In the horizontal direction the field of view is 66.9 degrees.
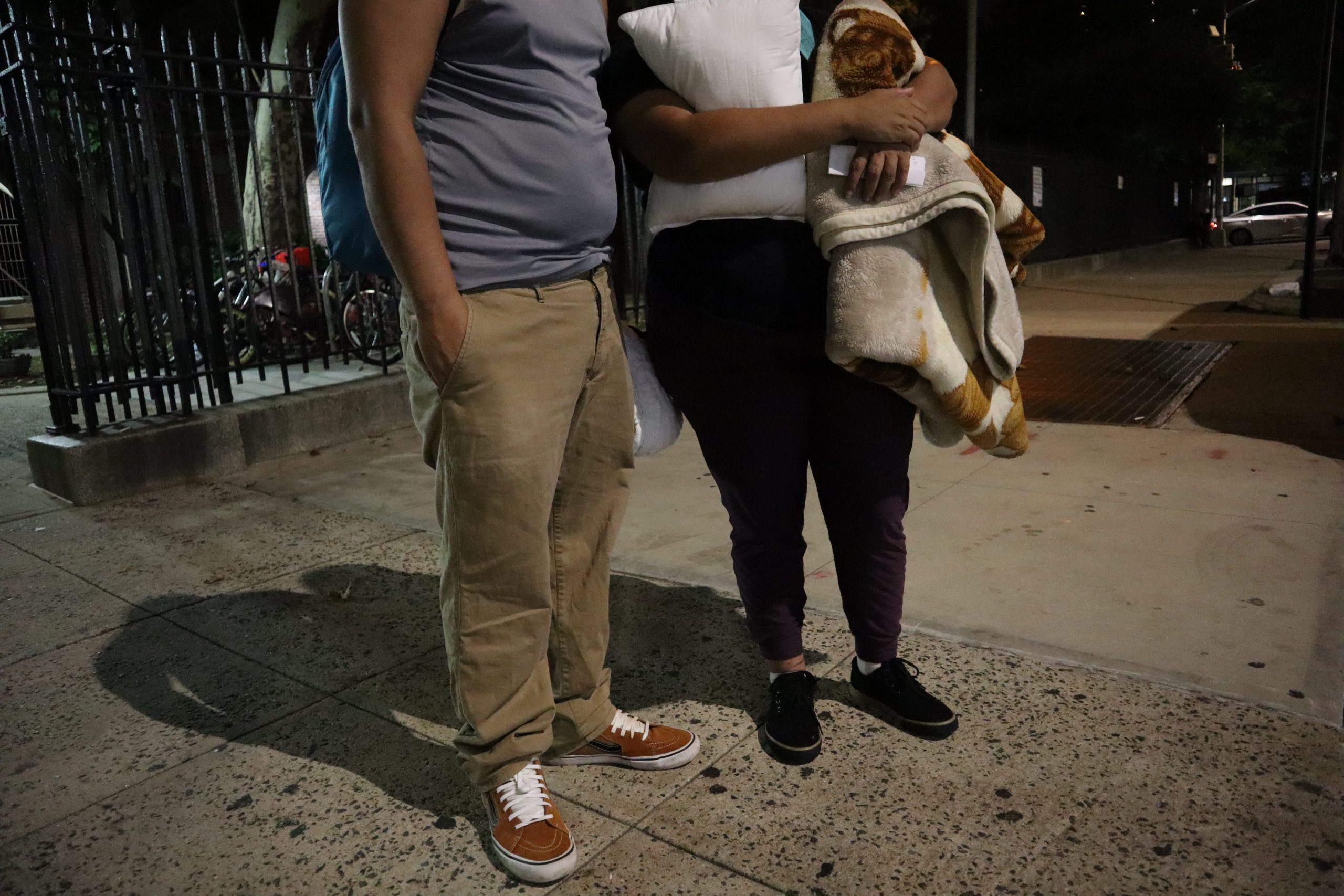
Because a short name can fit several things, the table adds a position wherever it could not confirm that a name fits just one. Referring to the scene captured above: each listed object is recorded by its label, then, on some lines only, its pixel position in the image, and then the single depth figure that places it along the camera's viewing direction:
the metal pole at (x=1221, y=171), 27.55
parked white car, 30.78
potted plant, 9.62
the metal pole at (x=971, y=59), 13.98
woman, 2.03
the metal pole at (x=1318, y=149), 9.51
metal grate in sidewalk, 5.90
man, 1.75
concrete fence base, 4.72
